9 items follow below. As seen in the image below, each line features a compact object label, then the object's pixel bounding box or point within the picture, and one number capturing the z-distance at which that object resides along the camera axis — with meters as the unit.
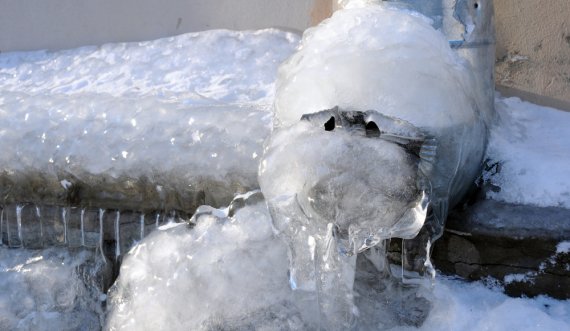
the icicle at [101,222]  2.40
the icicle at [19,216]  2.55
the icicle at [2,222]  2.57
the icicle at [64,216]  2.46
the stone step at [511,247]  1.75
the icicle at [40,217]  2.50
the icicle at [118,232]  2.37
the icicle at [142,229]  2.33
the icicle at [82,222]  2.43
